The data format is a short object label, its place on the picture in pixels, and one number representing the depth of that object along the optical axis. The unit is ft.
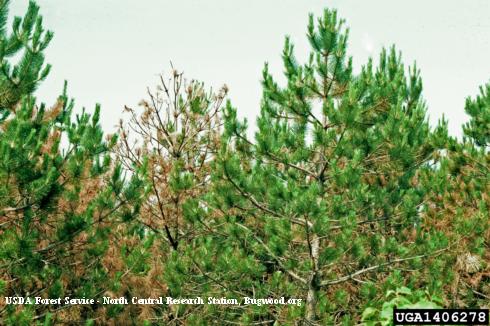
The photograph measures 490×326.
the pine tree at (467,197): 59.11
